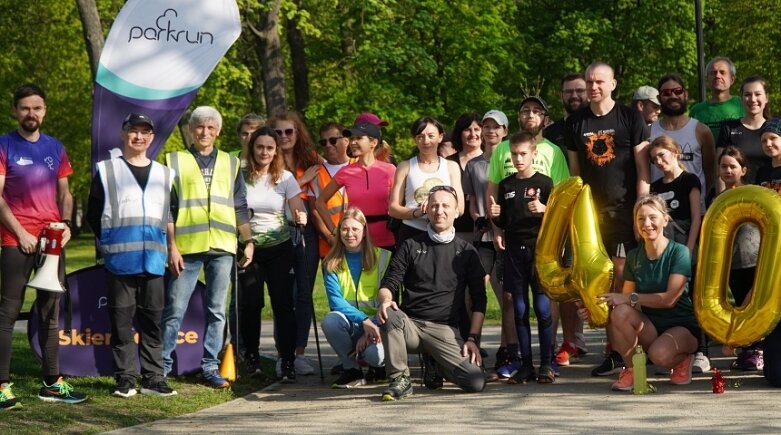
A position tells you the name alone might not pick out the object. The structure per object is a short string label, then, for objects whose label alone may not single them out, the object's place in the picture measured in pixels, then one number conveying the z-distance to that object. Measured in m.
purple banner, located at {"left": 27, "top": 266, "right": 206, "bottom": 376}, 9.11
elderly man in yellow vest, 8.89
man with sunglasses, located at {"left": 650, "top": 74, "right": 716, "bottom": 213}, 9.16
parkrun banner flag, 9.34
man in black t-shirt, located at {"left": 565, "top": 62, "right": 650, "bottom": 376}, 8.88
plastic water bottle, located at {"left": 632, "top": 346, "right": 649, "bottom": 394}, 7.98
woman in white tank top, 9.19
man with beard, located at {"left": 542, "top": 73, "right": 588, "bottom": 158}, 10.19
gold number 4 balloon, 8.38
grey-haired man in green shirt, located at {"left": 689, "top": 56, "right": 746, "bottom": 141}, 9.57
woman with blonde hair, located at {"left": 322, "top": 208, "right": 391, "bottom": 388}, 8.89
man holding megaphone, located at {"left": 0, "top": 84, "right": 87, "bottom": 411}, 7.96
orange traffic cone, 9.08
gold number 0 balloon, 7.98
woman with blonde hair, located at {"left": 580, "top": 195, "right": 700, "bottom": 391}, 8.24
